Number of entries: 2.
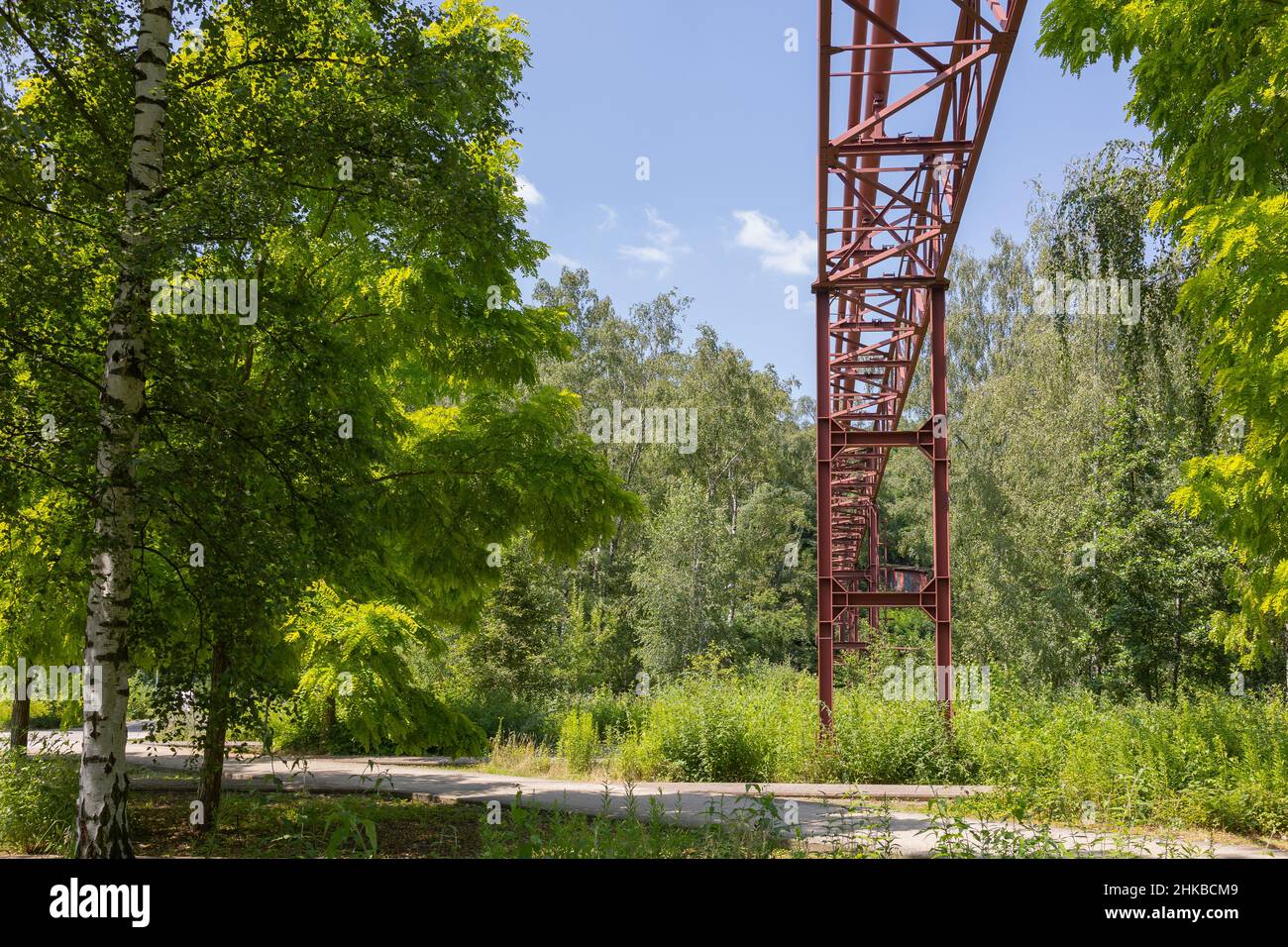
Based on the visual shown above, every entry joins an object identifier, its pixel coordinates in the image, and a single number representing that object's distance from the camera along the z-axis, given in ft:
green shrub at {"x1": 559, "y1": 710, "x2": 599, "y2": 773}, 45.32
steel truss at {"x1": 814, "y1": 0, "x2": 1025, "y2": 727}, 37.40
